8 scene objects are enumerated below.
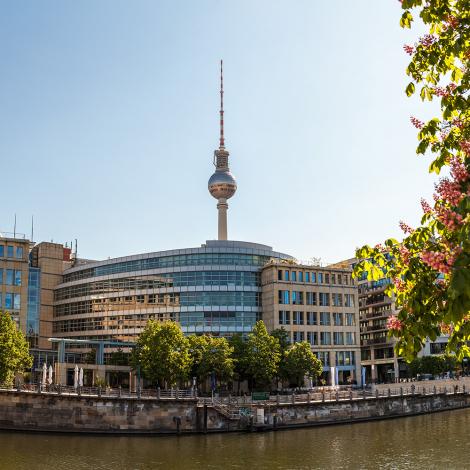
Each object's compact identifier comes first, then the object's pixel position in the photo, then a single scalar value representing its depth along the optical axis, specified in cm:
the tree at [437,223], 898
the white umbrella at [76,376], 7513
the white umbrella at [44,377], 7698
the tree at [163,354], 8100
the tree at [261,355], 8862
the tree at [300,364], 9288
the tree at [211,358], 8612
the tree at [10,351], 7412
